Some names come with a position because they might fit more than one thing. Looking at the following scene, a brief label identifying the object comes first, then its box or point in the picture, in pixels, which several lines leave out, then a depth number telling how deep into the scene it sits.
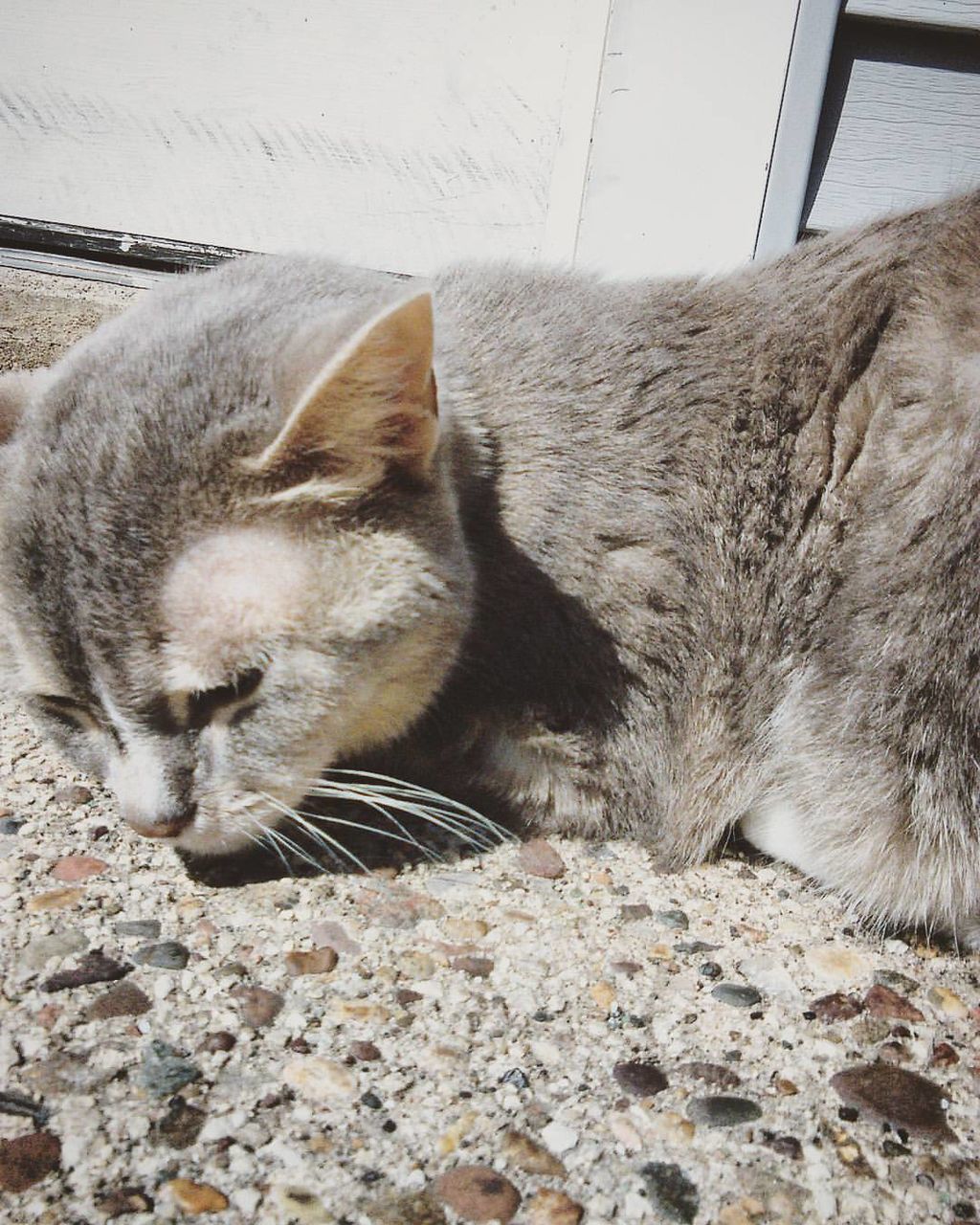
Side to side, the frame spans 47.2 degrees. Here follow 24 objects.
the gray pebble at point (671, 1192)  0.21
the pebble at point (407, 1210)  0.20
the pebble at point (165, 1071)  0.22
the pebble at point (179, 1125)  0.21
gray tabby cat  0.26
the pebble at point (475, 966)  0.27
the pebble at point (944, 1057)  0.25
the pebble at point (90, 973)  0.25
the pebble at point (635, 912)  0.30
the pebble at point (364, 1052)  0.24
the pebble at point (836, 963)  0.28
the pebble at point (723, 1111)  0.23
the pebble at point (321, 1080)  0.23
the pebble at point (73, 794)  0.33
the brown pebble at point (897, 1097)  0.23
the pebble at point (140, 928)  0.27
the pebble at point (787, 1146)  0.22
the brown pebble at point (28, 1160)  0.20
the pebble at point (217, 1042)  0.23
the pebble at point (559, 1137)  0.22
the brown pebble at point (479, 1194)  0.20
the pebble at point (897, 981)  0.28
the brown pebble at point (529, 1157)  0.21
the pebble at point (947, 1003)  0.27
